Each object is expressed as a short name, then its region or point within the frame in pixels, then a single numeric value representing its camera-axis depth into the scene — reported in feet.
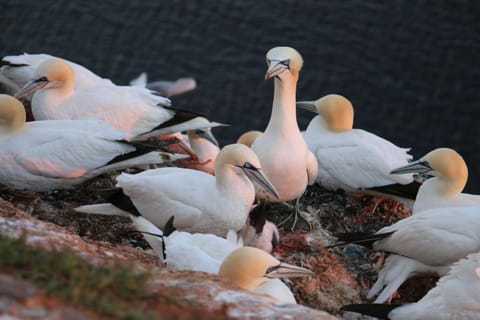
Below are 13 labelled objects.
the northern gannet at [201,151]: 63.26
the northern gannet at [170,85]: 79.03
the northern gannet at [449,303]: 40.63
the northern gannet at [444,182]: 51.52
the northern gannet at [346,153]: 56.95
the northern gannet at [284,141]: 50.57
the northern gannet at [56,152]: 50.55
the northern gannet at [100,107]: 57.16
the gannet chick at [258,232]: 47.16
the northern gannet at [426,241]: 46.09
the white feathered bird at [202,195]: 46.62
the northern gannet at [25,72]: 61.00
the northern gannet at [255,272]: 37.93
